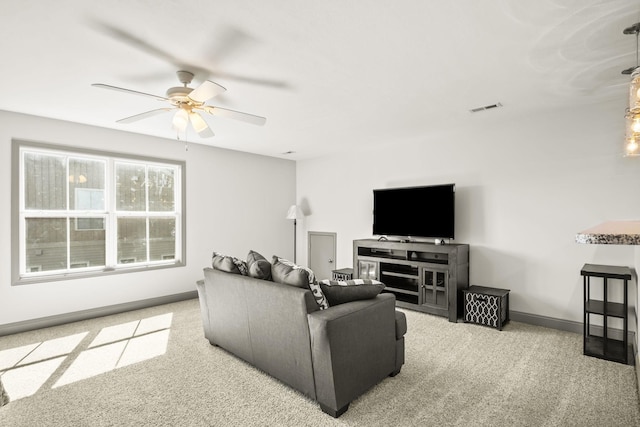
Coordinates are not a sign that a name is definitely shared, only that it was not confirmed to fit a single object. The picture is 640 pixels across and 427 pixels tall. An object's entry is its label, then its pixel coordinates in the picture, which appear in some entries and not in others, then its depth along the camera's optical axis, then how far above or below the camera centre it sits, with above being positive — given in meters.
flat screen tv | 4.50 +0.01
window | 3.97 +0.01
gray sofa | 2.17 -0.90
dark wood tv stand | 4.14 -0.79
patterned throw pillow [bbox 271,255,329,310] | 2.41 -0.49
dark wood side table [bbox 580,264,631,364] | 2.95 -0.91
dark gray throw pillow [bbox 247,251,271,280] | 2.77 -0.47
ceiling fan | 2.44 +0.87
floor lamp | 6.41 -0.01
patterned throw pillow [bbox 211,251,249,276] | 3.04 -0.48
